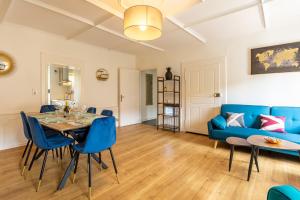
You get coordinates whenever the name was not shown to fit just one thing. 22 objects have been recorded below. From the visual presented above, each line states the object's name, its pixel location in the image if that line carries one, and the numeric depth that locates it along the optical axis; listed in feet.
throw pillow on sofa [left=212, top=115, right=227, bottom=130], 10.75
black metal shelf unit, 16.08
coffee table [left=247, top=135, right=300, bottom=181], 6.55
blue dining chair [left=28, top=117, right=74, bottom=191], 6.29
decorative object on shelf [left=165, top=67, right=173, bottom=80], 15.66
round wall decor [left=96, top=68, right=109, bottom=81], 15.70
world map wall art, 10.23
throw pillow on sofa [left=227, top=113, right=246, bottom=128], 11.09
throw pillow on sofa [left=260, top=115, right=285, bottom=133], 9.66
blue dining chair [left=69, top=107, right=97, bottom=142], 7.52
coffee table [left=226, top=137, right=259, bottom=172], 7.79
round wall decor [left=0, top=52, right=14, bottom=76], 10.26
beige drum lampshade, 5.33
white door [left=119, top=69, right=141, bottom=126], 17.69
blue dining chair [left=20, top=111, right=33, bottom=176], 7.51
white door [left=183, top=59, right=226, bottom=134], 13.35
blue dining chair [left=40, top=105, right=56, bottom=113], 10.53
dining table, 6.29
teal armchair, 2.73
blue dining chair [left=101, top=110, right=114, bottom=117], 9.17
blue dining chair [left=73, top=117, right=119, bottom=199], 5.98
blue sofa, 9.35
